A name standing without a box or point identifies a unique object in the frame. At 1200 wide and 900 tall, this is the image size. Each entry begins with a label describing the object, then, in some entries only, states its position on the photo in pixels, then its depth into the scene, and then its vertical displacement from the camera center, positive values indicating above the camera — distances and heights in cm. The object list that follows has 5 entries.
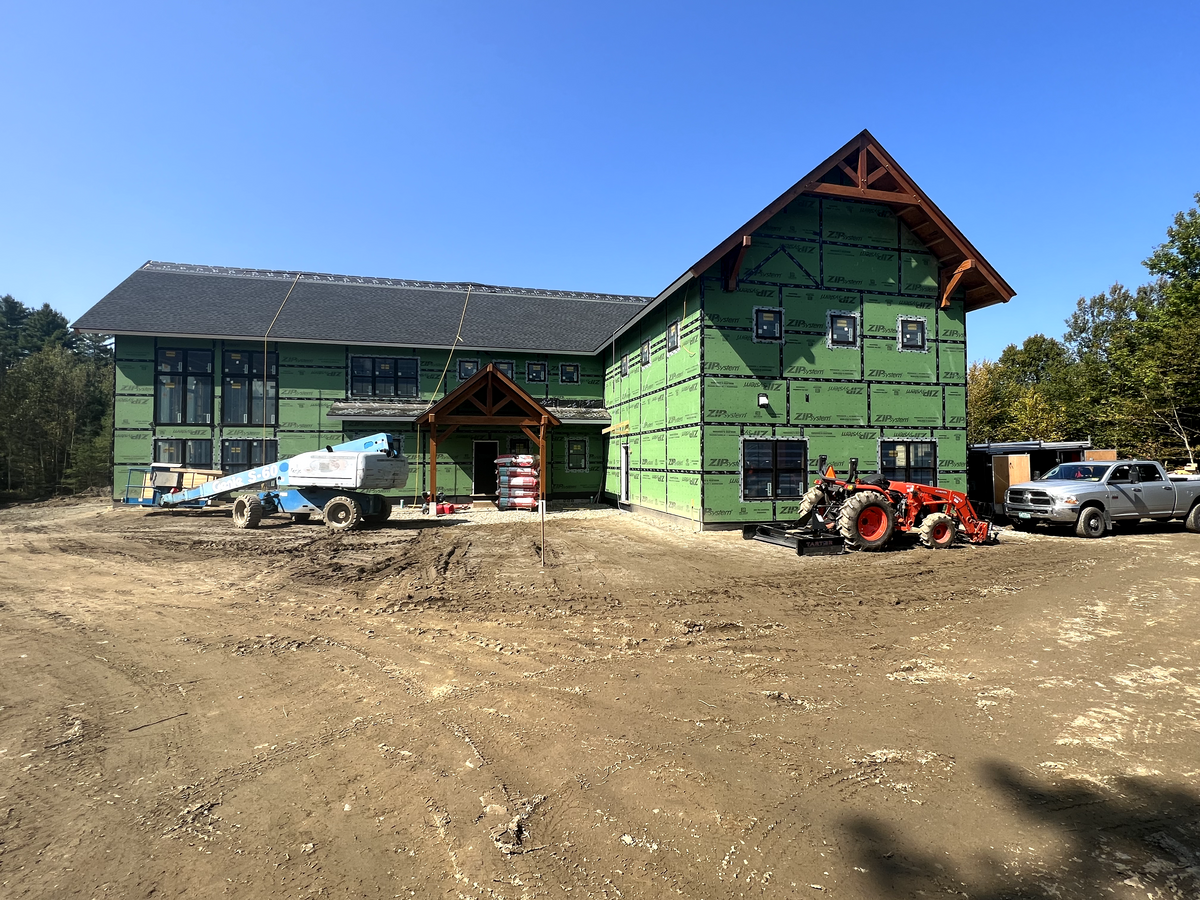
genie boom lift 1480 -49
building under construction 1512 +349
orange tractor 1143 -114
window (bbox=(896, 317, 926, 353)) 1638 +389
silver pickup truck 1367 -83
